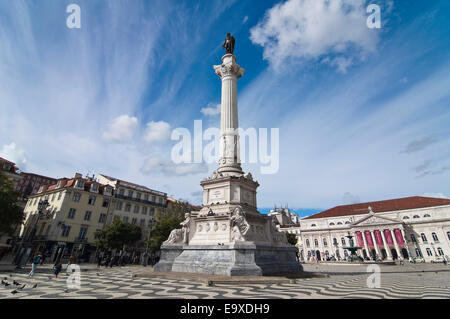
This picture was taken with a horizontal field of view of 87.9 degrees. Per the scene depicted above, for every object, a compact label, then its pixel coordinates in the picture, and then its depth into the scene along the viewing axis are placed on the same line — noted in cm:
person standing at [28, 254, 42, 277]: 1162
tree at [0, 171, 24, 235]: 2228
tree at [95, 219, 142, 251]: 2986
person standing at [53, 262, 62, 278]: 1143
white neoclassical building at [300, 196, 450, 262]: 5059
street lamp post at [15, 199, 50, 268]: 1681
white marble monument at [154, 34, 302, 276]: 1138
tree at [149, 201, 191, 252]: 2884
